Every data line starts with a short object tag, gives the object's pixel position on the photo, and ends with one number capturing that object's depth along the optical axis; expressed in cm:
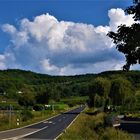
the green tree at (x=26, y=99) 14499
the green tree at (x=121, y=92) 9325
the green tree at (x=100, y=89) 9781
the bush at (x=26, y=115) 7062
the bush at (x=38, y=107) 12754
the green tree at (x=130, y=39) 1650
